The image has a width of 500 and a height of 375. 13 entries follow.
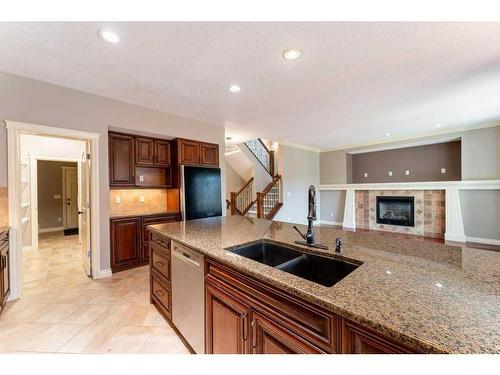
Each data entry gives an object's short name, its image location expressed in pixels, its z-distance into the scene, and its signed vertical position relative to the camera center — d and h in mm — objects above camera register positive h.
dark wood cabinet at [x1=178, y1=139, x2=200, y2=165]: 3982 +699
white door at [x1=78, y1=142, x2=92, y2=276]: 3121 -297
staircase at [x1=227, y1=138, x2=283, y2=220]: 6204 -260
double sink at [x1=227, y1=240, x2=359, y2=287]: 1291 -495
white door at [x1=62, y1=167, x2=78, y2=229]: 6668 -244
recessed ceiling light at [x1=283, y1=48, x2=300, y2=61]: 2113 +1346
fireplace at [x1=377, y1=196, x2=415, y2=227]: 5895 -700
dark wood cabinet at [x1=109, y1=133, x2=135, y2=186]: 3403 +482
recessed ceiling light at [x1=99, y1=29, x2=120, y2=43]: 1837 +1351
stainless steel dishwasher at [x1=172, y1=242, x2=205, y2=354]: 1489 -804
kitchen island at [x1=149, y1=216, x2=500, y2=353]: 617 -403
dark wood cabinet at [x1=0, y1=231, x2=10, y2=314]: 2162 -833
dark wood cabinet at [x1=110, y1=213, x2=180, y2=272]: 3277 -820
